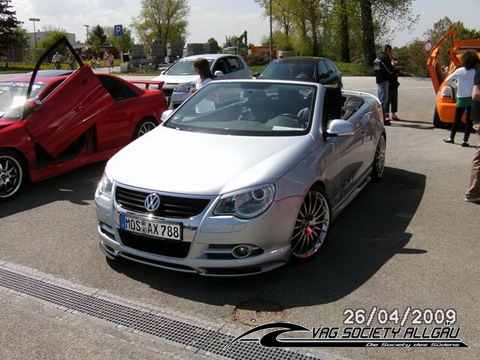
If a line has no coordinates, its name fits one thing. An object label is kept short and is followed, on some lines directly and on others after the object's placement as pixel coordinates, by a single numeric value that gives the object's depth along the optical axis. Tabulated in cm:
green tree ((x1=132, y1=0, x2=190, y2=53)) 6297
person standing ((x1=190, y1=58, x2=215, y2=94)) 779
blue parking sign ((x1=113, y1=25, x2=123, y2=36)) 3194
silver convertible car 366
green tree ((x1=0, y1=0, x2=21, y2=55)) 5291
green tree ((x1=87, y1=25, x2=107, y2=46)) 10188
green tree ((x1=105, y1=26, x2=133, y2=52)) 8194
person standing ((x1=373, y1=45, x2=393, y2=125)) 1147
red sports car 645
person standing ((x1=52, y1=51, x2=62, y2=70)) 3652
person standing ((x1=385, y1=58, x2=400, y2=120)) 1191
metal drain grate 309
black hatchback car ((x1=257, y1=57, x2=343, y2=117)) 1233
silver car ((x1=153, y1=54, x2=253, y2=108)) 1316
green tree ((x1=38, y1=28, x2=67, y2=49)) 7419
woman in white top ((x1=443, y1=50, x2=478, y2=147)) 859
